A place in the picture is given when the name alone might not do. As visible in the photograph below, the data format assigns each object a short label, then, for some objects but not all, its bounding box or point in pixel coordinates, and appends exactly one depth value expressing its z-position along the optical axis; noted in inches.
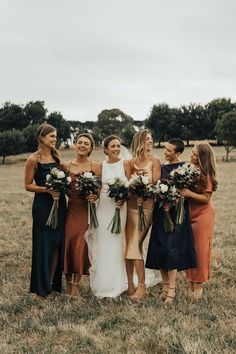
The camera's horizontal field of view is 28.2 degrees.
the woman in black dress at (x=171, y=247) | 291.0
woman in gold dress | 300.2
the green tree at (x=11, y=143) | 2484.0
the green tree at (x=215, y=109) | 2992.1
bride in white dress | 305.1
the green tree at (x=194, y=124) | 2972.4
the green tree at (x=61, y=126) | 3048.7
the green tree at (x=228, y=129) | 2175.2
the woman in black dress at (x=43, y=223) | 297.4
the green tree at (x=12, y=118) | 3287.4
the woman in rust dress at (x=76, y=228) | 302.8
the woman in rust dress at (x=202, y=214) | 295.6
